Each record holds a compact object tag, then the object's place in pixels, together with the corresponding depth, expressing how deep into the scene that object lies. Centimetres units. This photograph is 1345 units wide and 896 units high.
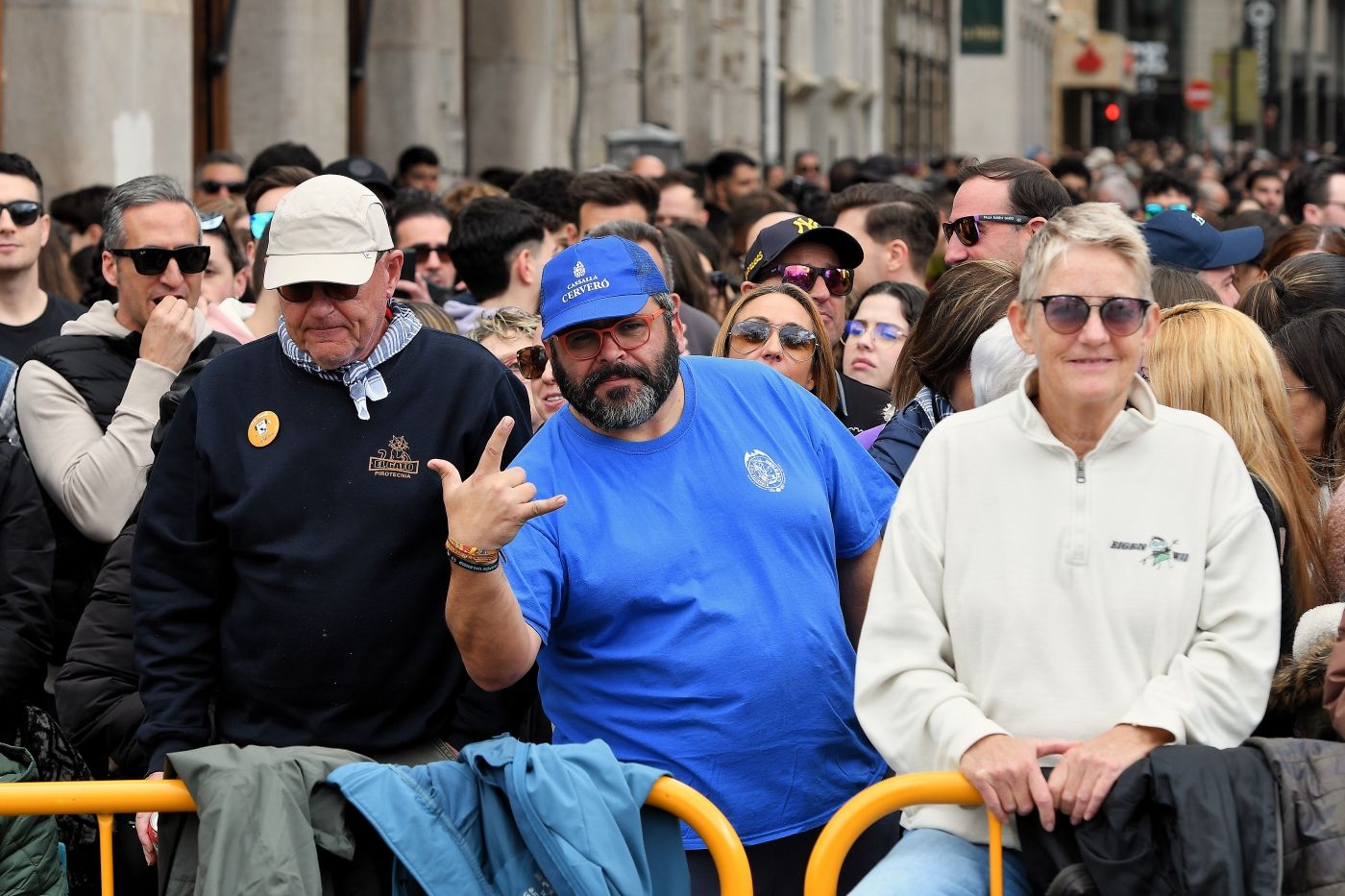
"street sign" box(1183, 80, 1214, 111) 6662
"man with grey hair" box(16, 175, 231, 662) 594
